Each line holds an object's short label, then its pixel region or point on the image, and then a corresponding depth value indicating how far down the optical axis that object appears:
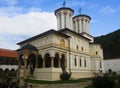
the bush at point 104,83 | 6.98
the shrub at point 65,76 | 13.22
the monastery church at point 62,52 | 13.71
